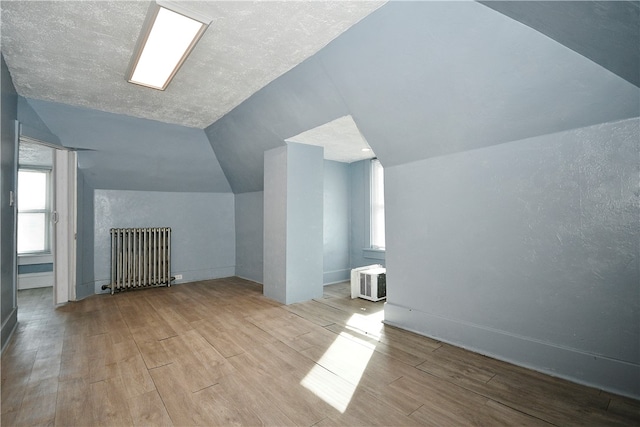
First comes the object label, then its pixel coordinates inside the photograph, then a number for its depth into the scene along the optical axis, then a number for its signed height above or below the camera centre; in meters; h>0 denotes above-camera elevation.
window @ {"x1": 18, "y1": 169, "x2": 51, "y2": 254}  5.61 +0.15
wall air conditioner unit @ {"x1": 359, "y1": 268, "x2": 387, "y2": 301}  4.17 -1.02
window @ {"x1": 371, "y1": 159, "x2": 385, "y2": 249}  5.48 +0.15
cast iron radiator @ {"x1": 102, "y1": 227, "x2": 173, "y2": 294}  4.80 -0.71
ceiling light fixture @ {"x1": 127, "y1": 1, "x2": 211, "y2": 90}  2.06 +1.43
